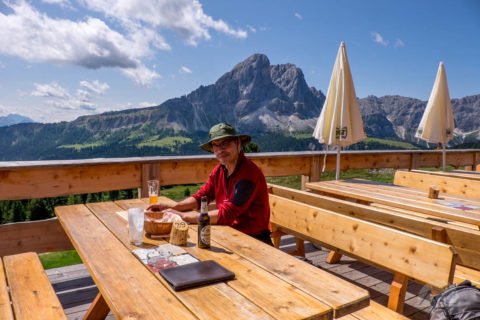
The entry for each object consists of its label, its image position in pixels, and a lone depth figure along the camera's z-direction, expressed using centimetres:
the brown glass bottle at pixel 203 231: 214
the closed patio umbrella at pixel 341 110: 537
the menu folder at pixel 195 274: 163
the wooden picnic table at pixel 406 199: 347
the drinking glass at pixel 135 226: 222
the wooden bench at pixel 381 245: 205
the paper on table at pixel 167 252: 194
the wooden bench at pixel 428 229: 233
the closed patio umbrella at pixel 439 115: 664
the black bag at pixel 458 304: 152
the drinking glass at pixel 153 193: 279
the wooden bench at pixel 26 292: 193
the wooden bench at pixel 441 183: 474
